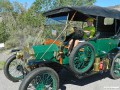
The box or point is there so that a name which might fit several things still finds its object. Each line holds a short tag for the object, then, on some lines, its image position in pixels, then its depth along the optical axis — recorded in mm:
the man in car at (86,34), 3128
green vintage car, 2679
